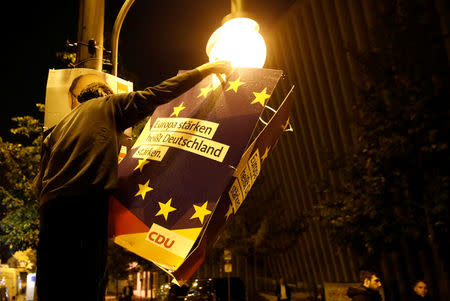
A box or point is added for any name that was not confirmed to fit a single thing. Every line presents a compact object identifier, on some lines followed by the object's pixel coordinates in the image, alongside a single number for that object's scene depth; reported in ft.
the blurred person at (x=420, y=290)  24.52
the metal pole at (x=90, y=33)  10.76
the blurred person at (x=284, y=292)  59.88
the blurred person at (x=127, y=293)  72.84
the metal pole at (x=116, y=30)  13.99
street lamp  8.47
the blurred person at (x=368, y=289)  20.10
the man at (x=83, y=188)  5.81
